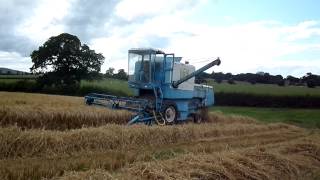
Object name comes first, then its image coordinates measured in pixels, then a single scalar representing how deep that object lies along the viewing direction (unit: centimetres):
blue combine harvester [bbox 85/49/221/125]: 1102
